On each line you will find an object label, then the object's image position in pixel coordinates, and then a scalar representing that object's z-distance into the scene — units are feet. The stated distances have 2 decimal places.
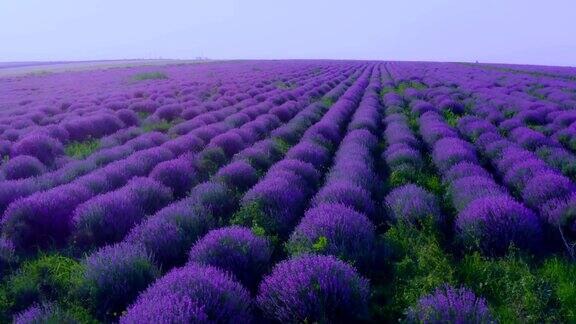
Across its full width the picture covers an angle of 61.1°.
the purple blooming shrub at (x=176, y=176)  22.56
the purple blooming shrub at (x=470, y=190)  17.63
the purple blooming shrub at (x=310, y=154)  26.16
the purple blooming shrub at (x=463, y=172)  21.40
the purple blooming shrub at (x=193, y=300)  9.73
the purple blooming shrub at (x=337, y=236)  13.93
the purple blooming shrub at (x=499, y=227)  14.60
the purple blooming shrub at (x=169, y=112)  46.37
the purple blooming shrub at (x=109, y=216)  16.63
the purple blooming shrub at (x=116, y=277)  12.26
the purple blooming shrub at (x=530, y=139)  28.19
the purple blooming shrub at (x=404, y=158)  25.29
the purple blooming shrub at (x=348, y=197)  18.08
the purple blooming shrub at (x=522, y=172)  20.21
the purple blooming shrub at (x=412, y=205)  16.84
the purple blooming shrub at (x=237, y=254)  13.32
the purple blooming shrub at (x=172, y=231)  14.91
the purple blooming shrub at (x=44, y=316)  10.47
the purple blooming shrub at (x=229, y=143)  29.89
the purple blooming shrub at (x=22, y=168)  25.43
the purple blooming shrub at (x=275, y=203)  17.13
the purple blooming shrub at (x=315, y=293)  10.75
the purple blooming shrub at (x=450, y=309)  9.79
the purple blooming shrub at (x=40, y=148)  30.27
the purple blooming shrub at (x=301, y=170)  22.45
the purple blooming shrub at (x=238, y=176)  22.34
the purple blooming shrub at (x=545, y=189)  17.58
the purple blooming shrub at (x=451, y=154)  24.54
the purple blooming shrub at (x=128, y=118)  44.75
